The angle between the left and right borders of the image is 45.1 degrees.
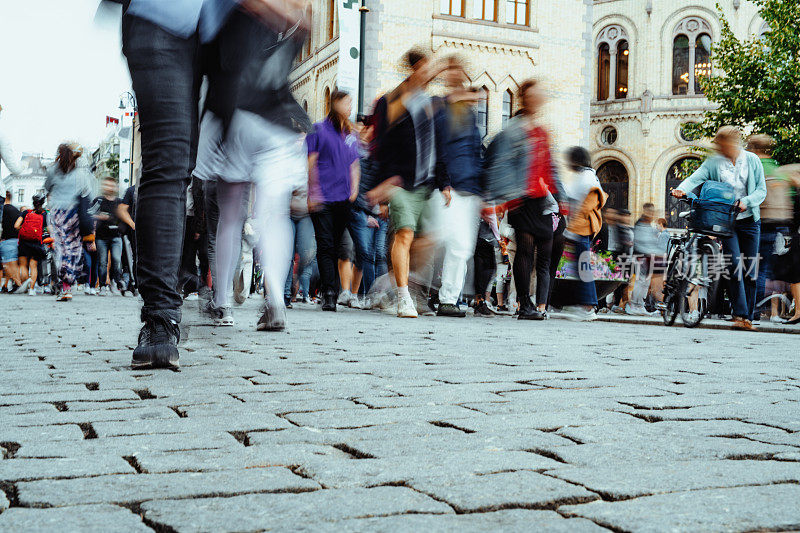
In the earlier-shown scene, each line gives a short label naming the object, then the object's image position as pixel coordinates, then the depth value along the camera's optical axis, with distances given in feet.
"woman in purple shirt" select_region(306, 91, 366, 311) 31.58
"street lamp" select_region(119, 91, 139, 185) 169.20
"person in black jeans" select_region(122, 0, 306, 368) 12.30
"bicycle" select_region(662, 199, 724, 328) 29.14
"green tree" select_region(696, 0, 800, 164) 92.43
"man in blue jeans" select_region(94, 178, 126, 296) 49.19
